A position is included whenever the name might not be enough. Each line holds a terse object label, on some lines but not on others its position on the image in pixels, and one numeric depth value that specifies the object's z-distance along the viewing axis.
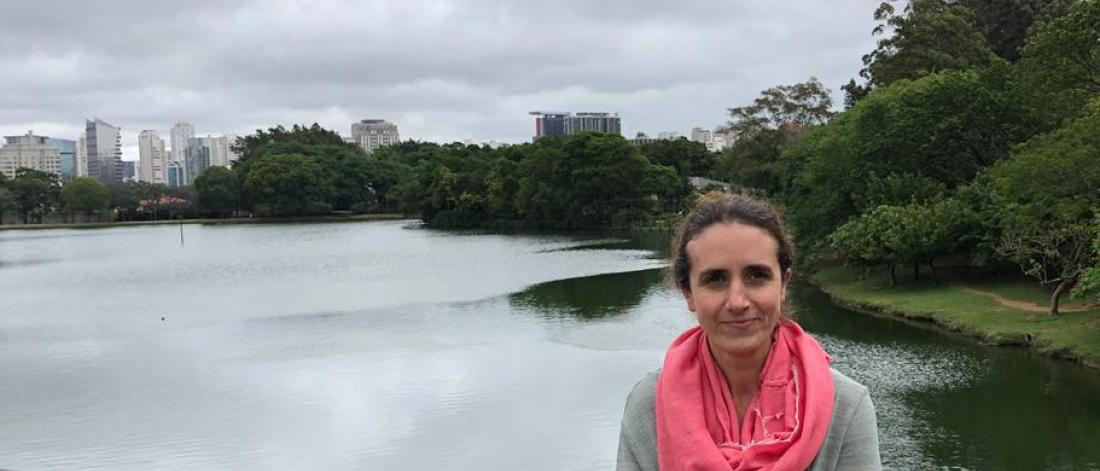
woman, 1.62
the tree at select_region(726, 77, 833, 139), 45.47
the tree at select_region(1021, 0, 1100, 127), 16.98
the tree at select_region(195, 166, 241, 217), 86.06
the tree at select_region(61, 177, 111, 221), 86.19
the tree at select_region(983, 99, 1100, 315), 16.05
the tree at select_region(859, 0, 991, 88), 34.44
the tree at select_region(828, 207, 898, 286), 22.12
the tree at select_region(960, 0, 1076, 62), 40.19
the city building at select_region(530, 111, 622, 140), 129.12
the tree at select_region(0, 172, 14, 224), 83.74
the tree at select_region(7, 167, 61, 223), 85.31
